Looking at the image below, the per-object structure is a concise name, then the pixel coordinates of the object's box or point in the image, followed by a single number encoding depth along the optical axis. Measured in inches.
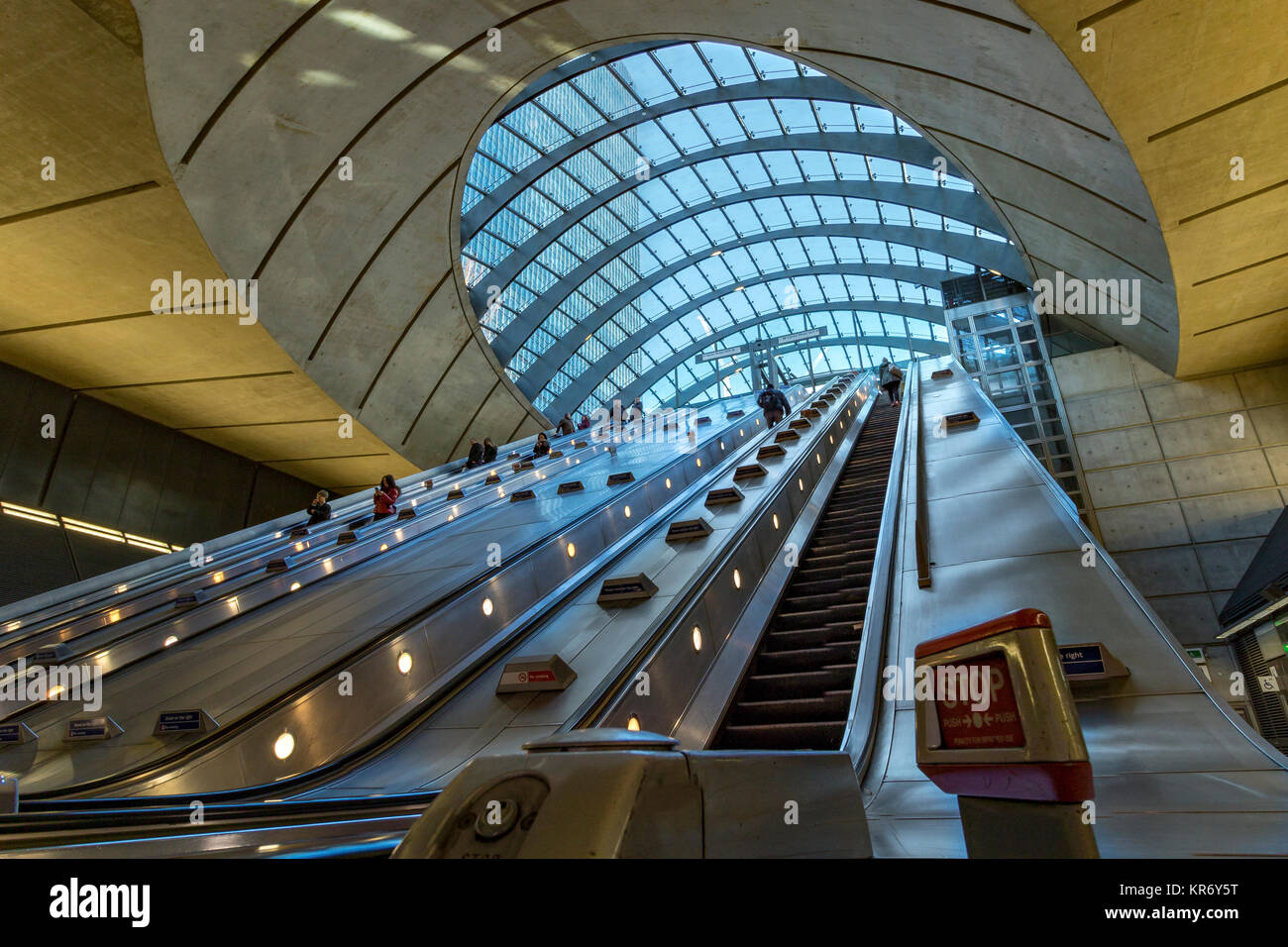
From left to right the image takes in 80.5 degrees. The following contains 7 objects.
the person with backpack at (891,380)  743.1
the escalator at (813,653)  194.9
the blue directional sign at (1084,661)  170.9
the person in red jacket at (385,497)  515.2
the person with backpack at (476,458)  763.4
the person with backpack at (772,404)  760.3
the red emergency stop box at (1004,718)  61.8
